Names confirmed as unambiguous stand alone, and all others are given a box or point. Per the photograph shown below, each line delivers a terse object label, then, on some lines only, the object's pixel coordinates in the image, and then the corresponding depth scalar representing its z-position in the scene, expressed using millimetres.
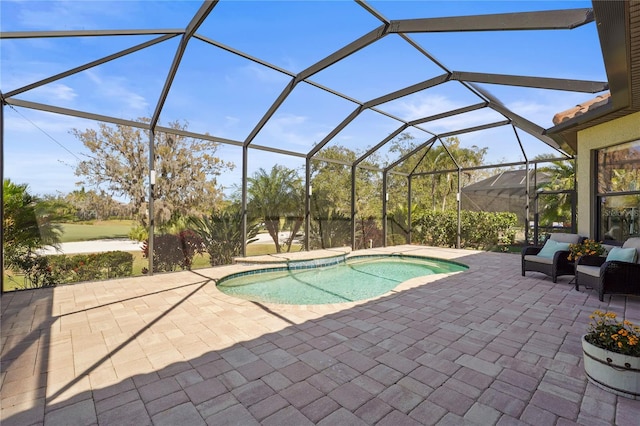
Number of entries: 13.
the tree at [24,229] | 5668
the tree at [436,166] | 15055
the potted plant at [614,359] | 2352
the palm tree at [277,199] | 9617
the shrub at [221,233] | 8521
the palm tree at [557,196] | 11273
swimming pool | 6348
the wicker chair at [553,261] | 6371
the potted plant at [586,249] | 5914
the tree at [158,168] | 7145
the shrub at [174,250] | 7547
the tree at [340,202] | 11367
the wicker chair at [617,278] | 4887
